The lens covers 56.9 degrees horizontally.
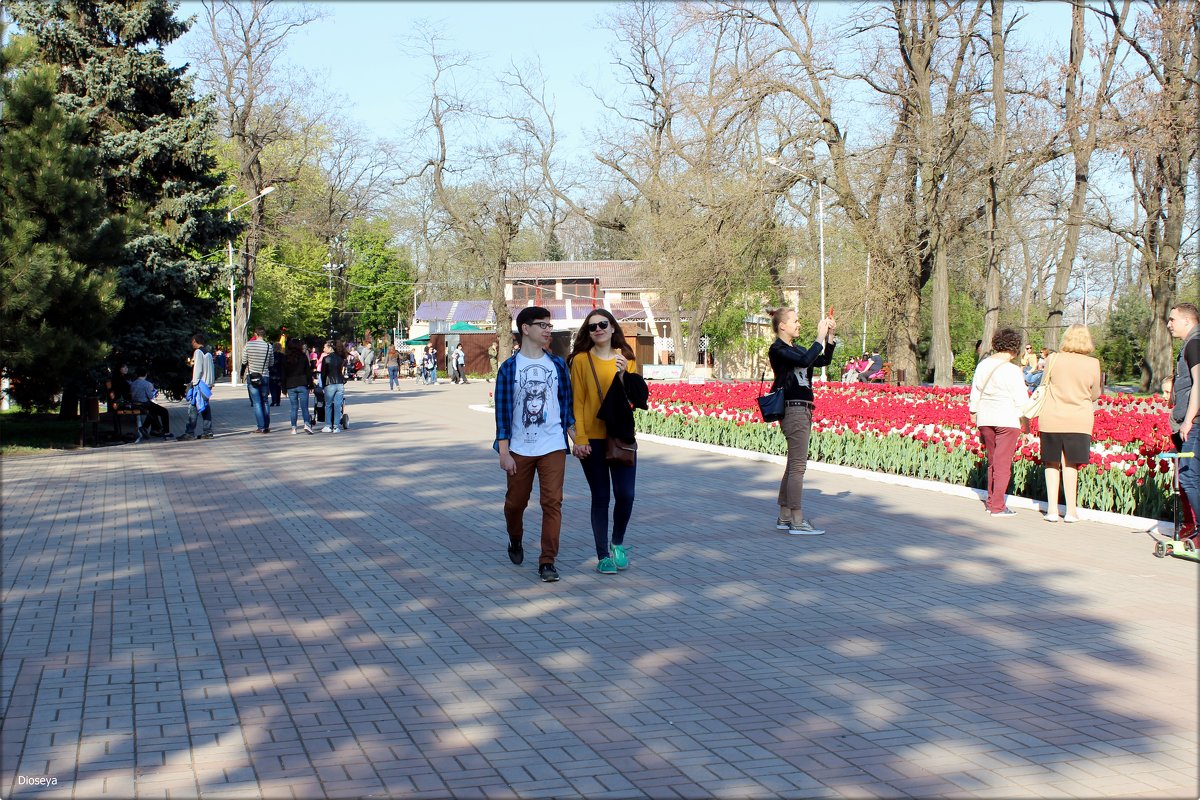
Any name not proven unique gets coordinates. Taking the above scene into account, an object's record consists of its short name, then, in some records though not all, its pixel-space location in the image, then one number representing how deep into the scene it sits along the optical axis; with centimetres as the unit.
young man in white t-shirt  761
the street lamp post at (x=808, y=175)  2744
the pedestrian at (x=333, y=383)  2006
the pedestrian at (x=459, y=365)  4882
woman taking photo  916
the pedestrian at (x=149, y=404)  1903
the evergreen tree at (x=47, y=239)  1521
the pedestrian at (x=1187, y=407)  834
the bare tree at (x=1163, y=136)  2250
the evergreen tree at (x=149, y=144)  2119
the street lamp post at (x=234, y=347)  4488
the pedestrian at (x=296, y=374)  2031
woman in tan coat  991
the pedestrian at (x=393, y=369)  4194
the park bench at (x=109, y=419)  1867
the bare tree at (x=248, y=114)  4522
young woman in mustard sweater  787
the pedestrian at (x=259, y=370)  1984
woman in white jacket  1039
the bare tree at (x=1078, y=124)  2350
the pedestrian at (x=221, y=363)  6125
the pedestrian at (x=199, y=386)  1914
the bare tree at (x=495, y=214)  4875
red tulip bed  1056
